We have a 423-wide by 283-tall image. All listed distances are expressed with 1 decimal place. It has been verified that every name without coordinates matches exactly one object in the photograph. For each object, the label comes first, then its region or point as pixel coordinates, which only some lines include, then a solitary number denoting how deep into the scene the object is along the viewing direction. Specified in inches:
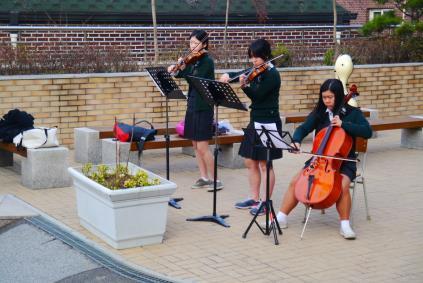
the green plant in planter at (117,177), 316.5
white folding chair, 350.9
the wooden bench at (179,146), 440.1
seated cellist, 323.0
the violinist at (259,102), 336.5
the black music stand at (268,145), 315.3
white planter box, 306.5
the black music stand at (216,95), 325.1
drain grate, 281.7
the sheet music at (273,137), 314.7
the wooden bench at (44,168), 407.5
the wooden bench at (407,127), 514.5
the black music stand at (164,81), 388.5
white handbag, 410.9
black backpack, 427.7
